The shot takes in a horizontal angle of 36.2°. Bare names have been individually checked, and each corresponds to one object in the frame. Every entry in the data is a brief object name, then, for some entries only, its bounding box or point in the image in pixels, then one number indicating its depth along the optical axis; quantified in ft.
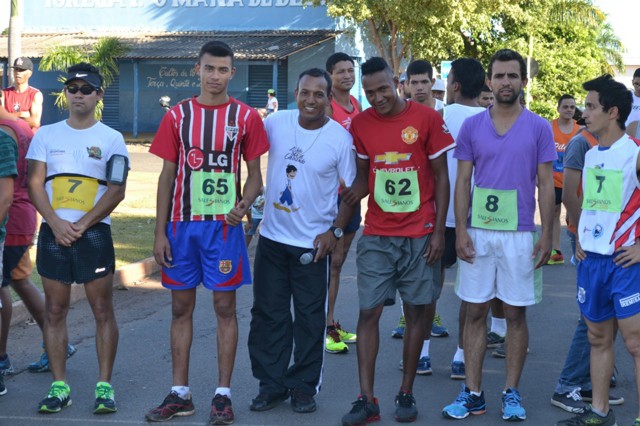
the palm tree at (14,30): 48.98
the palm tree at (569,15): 133.59
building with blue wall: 132.87
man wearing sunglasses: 20.04
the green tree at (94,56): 105.91
